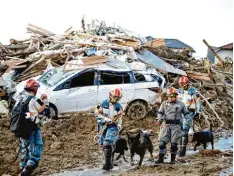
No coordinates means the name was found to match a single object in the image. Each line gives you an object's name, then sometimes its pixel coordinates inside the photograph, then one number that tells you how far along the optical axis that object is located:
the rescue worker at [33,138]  7.60
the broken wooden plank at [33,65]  17.11
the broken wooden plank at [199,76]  17.58
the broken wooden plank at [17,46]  20.60
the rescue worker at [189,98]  10.60
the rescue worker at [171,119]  9.00
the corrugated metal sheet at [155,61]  17.28
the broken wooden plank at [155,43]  19.70
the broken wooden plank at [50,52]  17.34
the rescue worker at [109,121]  8.63
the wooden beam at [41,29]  20.46
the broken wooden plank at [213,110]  15.03
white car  13.52
